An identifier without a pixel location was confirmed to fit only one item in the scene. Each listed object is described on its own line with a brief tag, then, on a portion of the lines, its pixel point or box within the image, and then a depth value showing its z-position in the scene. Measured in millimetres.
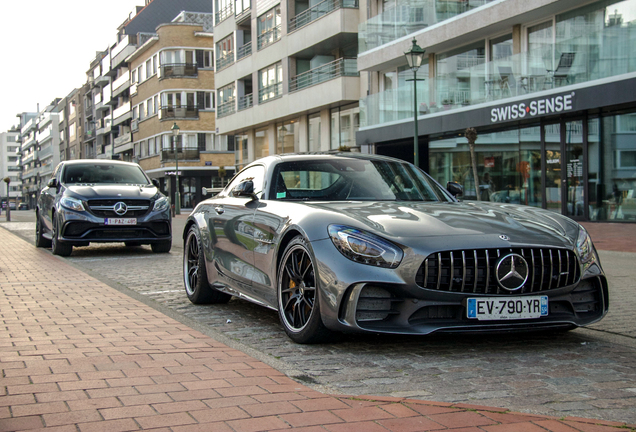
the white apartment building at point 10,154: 192975
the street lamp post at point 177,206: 43847
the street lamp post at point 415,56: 18783
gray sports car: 4355
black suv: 12352
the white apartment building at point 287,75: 31281
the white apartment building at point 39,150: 126756
